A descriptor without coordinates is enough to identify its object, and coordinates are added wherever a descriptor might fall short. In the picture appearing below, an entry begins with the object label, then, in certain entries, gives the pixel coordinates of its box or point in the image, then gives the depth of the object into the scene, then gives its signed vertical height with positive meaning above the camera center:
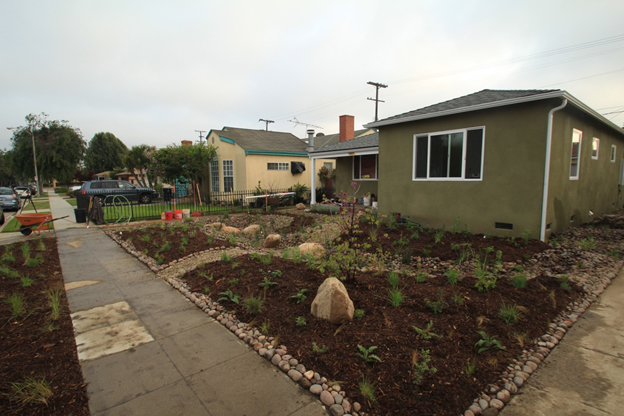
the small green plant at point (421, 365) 2.47 -1.57
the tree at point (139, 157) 26.52 +2.23
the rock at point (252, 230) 8.95 -1.43
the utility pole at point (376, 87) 27.42 +8.40
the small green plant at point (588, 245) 6.41 -1.38
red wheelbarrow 8.72 -1.12
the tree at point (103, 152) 57.16 +5.60
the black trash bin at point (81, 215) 11.24 -1.21
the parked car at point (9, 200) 16.87 -0.95
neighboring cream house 17.10 +1.15
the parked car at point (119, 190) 18.67 -0.50
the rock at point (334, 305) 3.35 -1.37
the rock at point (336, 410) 2.23 -1.68
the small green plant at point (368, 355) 2.69 -1.55
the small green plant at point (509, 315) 3.34 -1.49
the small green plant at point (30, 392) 2.30 -1.61
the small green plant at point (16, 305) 3.70 -1.54
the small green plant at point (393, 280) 4.18 -1.37
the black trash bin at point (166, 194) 17.39 -0.70
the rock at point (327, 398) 2.33 -1.67
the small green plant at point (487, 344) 2.86 -1.55
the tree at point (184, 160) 17.56 +1.26
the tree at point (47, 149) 34.81 +3.78
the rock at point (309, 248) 6.39 -1.42
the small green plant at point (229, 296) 4.02 -1.55
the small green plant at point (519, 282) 4.21 -1.40
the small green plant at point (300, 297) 3.83 -1.45
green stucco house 6.70 +0.46
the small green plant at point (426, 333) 3.01 -1.51
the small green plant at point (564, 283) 4.24 -1.46
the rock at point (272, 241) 7.53 -1.47
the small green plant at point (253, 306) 3.71 -1.51
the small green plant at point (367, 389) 2.32 -1.61
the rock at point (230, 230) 9.00 -1.44
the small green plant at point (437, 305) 3.51 -1.46
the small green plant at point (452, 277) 4.41 -1.40
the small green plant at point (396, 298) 3.66 -1.42
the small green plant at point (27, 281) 4.71 -1.54
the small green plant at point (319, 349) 2.86 -1.58
